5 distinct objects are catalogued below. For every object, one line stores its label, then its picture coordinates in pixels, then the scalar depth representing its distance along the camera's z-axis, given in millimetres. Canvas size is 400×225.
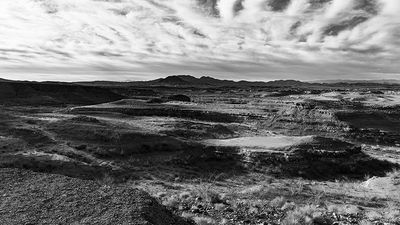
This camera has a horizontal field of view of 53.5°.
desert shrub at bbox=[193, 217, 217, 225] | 13445
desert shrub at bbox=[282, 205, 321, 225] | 14594
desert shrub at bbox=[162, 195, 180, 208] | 16041
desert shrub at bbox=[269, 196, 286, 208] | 17062
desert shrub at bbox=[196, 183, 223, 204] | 17250
